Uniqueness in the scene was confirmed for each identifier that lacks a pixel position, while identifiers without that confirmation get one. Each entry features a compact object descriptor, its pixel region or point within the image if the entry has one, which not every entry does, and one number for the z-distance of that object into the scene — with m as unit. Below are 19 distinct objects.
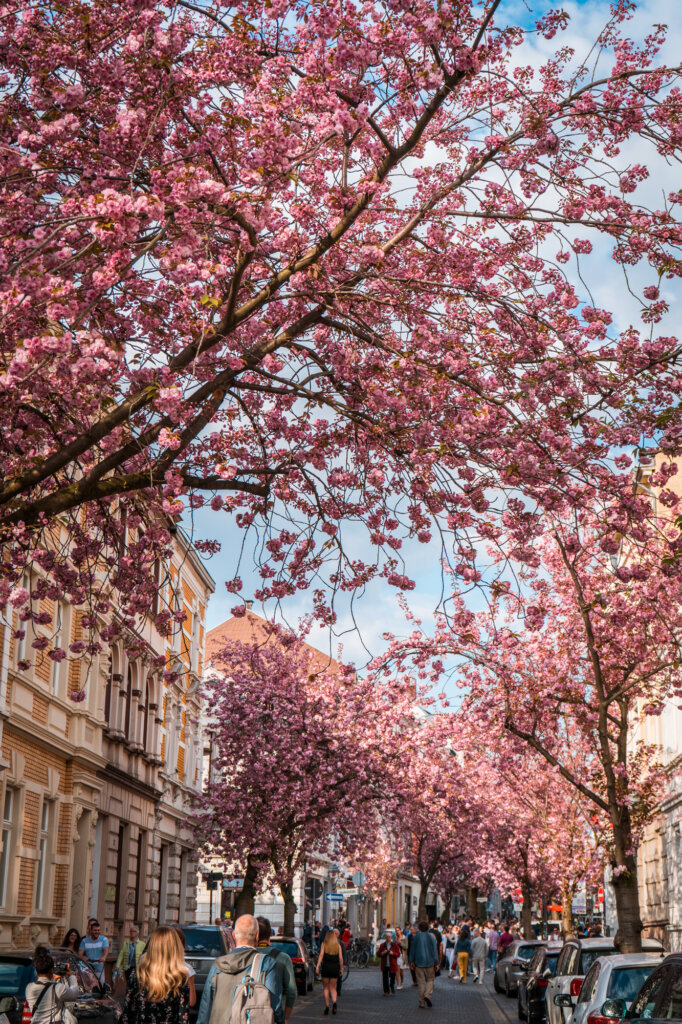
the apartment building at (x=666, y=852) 33.88
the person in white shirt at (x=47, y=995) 10.23
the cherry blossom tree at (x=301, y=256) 9.43
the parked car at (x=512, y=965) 34.78
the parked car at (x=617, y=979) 12.27
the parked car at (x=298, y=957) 27.55
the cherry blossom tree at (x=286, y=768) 36.97
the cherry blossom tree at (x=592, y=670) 22.62
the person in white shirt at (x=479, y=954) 46.25
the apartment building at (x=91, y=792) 22.91
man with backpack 8.15
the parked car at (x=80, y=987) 10.94
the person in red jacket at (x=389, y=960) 35.88
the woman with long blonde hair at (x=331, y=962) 25.66
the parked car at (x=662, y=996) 8.08
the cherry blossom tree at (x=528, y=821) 29.28
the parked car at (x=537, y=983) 23.06
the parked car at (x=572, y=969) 17.30
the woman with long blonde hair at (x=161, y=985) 8.36
